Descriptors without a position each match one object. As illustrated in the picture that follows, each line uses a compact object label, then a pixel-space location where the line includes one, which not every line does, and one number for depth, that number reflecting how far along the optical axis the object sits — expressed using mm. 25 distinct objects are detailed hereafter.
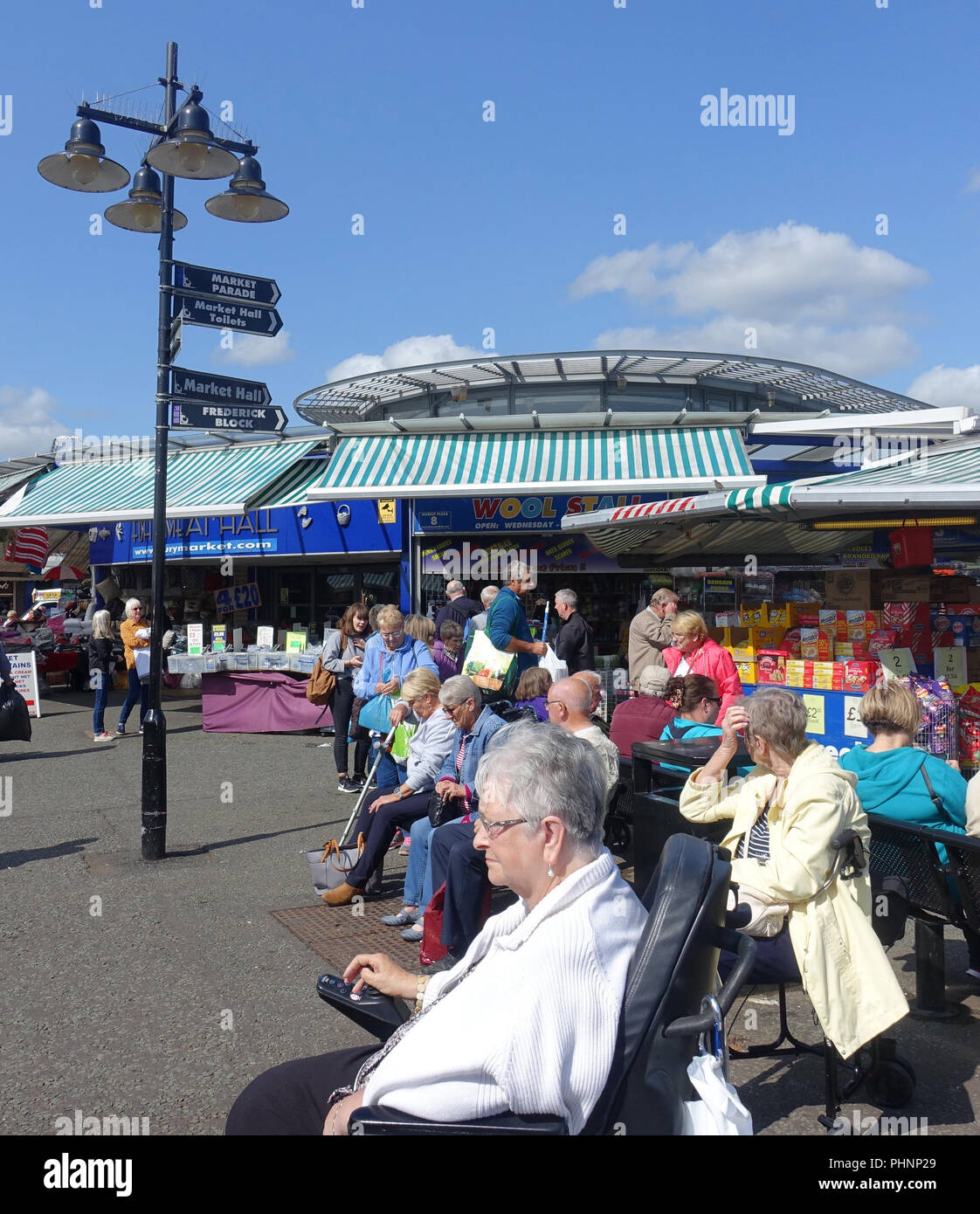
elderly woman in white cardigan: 1991
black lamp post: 6371
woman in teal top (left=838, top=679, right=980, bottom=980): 3990
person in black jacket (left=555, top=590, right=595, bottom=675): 8816
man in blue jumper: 7918
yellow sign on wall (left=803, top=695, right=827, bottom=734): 7844
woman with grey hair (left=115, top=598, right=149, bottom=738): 12336
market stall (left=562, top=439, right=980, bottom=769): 7223
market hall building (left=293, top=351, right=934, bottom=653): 12789
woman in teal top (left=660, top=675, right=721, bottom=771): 5871
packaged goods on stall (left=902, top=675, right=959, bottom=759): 7188
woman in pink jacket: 6734
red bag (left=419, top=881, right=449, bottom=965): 4641
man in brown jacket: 9180
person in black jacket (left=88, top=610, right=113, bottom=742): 12242
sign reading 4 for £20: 16812
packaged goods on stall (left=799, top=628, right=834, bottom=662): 8133
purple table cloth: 12656
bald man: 5066
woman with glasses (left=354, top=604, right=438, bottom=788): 7781
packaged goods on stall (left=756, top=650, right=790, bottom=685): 8219
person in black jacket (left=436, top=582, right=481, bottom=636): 10492
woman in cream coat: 3133
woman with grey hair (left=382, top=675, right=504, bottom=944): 5293
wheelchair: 2047
